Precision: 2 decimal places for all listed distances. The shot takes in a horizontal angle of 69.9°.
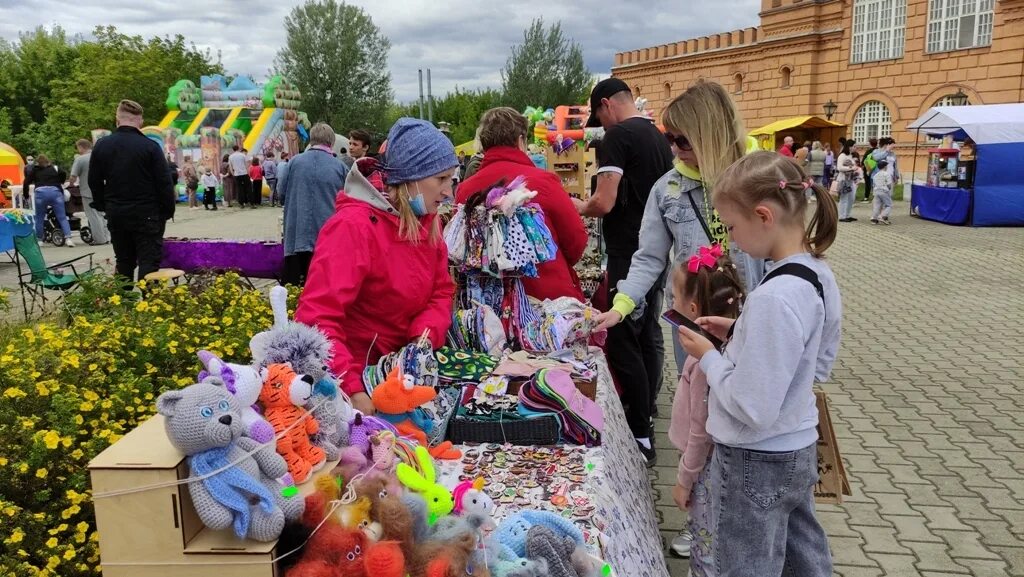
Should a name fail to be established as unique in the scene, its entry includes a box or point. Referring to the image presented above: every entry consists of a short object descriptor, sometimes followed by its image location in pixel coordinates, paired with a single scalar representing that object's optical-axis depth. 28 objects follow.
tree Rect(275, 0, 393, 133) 39.28
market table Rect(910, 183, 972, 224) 15.81
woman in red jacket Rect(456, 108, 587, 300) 3.79
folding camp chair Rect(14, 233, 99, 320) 6.55
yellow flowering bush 2.14
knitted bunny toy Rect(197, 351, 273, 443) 1.71
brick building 24.98
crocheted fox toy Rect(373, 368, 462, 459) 2.41
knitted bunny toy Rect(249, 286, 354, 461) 2.01
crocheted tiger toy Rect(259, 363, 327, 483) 1.86
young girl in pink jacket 2.35
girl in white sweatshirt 1.87
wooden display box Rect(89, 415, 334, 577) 1.54
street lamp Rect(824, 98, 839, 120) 29.67
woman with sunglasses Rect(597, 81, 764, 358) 2.92
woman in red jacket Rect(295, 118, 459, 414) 2.47
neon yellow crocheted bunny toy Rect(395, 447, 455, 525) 1.86
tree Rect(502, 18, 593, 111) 44.38
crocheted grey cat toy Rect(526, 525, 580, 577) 1.82
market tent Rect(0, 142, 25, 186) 20.88
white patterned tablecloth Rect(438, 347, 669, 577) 2.18
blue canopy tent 15.03
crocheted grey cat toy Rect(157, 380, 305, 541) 1.54
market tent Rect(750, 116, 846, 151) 29.17
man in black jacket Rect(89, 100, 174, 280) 6.12
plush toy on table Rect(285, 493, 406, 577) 1.53
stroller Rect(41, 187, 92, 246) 13.53
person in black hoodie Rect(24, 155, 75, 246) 13.12
